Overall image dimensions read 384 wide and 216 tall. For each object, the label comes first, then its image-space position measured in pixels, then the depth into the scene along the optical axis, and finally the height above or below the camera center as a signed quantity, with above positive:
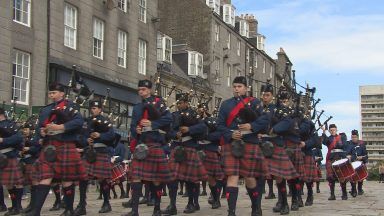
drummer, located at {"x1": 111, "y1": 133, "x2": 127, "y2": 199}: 15.22 -0.25
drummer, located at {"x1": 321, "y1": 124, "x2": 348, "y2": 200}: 14.91 +0.12
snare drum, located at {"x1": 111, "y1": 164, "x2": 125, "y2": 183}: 14.61 -0.60
